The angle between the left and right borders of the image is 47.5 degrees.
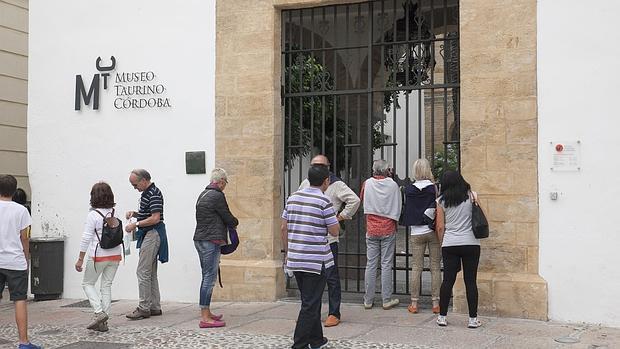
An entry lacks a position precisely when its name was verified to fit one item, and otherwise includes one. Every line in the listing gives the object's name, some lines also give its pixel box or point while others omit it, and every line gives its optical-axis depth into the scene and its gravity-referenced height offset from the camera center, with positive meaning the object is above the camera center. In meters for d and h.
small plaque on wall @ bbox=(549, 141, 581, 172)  7.36 +0.31
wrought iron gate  8.54 +1.42
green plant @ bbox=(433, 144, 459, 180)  8.34 +0.43
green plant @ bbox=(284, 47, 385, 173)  8.94 +1.06
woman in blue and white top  7.70 -0.43
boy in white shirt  6.43 -0.62
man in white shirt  7.34 -0.31
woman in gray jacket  7.38 -0.48
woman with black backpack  7.26 -0.68
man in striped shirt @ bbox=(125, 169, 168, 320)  7.90 -0.59
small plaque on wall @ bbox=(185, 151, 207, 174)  9.11 +0.30
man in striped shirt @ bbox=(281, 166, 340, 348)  6.16 -0.58
